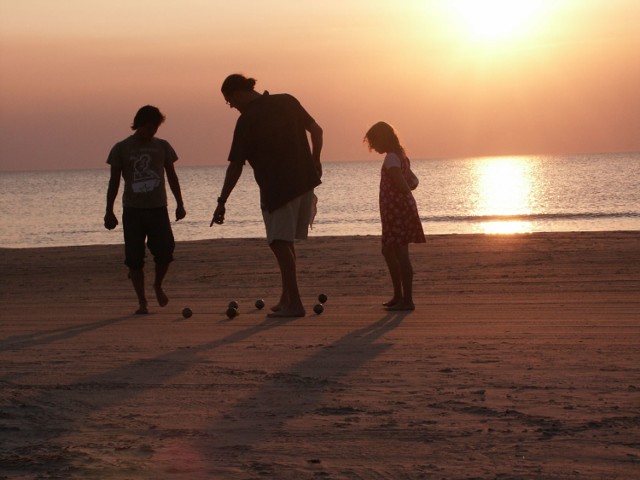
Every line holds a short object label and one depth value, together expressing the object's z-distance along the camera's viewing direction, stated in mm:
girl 18233
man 17011
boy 18542
